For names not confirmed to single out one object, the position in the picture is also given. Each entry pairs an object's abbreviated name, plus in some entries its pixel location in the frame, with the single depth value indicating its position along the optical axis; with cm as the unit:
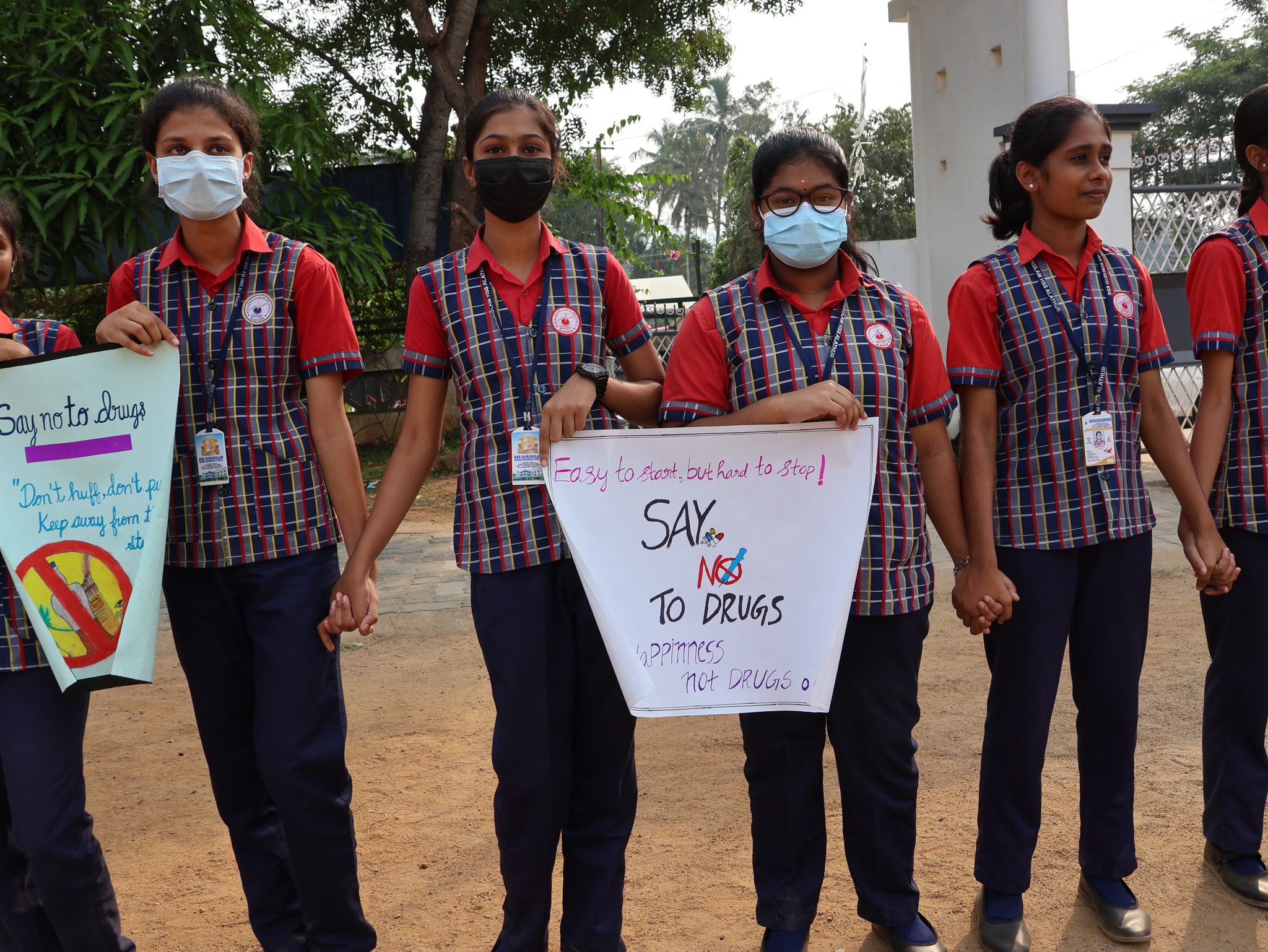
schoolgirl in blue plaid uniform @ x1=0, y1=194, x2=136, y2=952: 245
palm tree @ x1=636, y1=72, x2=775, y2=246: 5978
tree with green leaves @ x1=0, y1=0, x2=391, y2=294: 796
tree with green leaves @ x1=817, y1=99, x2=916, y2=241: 2845
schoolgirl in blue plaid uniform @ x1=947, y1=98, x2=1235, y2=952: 274
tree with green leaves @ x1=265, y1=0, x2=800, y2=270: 1192
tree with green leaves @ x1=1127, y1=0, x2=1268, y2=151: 3177
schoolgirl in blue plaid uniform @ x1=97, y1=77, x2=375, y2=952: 262
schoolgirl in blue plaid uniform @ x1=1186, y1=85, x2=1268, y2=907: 299
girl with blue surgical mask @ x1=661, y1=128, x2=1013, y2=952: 257
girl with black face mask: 254
